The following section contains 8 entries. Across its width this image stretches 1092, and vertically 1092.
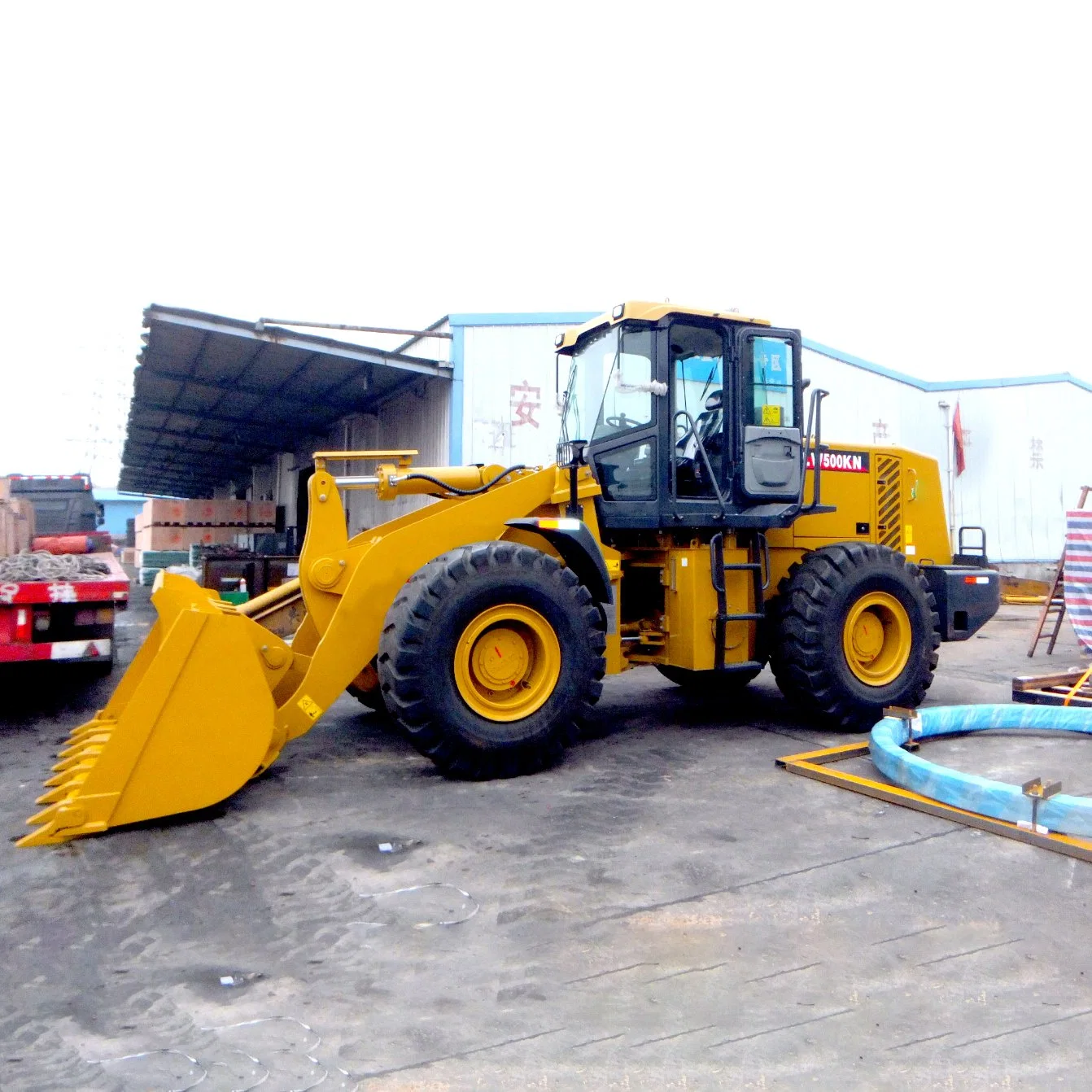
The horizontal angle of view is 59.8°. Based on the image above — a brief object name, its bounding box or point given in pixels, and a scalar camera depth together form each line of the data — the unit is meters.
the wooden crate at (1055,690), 7.12
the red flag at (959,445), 21.82
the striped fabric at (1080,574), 8.77
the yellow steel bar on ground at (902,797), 4.08
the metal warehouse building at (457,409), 13.38
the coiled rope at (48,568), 6.99
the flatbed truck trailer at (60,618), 6.46
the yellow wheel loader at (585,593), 4.53
